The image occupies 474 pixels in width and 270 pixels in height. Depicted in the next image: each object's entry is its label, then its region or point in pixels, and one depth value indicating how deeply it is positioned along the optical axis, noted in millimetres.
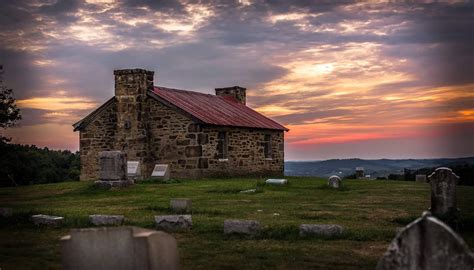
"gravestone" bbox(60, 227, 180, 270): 6242
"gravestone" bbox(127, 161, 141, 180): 28516
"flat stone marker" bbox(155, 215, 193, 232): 12984
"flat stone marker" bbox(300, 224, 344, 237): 11719
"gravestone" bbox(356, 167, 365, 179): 38844
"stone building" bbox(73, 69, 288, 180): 31203
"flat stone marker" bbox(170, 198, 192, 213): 15648
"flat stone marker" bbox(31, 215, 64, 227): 14141
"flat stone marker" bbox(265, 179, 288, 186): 24953
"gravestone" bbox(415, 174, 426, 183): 32062
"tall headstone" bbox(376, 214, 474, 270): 5766
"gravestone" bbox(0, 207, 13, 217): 15484
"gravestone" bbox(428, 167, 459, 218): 13930
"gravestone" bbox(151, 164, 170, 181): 28281
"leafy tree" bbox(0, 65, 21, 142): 35253
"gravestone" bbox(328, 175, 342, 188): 24227
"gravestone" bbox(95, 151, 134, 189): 24203
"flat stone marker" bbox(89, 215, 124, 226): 13549
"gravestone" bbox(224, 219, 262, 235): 12055
